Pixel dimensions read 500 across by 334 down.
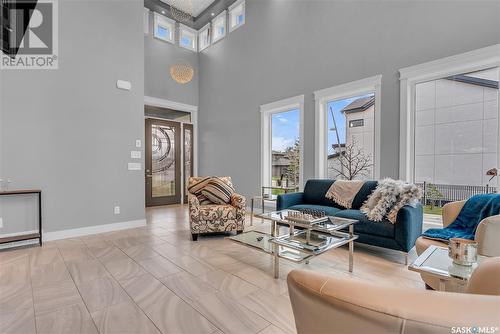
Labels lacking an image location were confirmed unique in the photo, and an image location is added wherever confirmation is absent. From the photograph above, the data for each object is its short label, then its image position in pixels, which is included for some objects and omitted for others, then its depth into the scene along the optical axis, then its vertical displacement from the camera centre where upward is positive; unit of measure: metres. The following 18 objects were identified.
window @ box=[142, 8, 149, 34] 6.12 +3.62
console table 3.09 -0.80
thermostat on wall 4.18 +1.37
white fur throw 2.80 -0.40
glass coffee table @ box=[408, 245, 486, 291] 1.17 -0.54
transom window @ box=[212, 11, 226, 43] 6.37 +3.68
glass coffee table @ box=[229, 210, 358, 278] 2.32 -0.81
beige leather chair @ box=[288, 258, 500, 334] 0.47 -0.29
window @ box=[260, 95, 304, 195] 4.91 +0.48
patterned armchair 3.54 -0.78
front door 6.39 +0.05
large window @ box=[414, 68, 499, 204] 3.03 +0.42
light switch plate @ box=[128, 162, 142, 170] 4.32 -0.04
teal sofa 2.69 -0.67
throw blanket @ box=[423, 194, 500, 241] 2.18 -0.49
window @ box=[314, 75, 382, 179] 3.88 +0.61
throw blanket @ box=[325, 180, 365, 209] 3.64 -0.41
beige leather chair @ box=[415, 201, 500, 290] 1.70 -0.52
